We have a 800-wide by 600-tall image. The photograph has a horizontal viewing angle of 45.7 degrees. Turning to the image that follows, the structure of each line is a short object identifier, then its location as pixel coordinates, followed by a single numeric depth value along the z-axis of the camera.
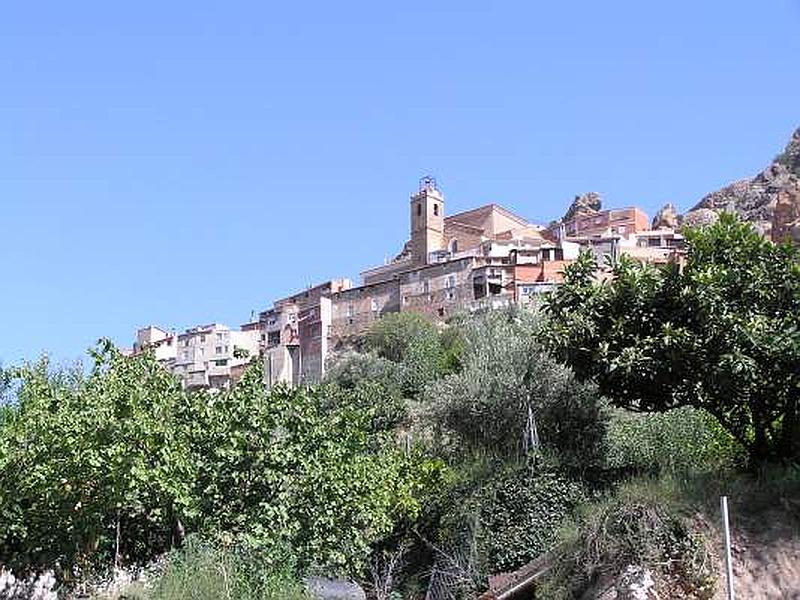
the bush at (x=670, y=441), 17.33
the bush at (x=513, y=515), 15.81
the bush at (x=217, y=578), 11.59
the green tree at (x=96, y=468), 14.48
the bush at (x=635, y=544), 12.24
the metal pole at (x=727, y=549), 9.06
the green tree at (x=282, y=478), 14.61
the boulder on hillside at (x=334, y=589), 15.28
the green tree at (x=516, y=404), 18.50
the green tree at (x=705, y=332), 14.06
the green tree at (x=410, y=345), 46.62
